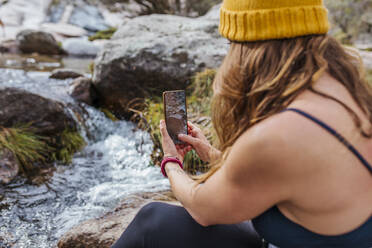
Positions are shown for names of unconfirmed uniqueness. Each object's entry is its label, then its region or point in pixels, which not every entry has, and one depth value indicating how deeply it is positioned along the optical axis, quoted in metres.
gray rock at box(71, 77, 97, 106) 4.59
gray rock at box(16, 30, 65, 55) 8.80
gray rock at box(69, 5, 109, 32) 13.97
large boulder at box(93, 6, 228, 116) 4.17
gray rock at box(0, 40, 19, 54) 8.47
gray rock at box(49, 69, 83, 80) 5.34
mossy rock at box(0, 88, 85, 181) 3.24
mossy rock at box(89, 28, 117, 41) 11.31
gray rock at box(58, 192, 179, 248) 1.97
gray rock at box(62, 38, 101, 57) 9.19
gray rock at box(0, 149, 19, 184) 3.00
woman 0.81
